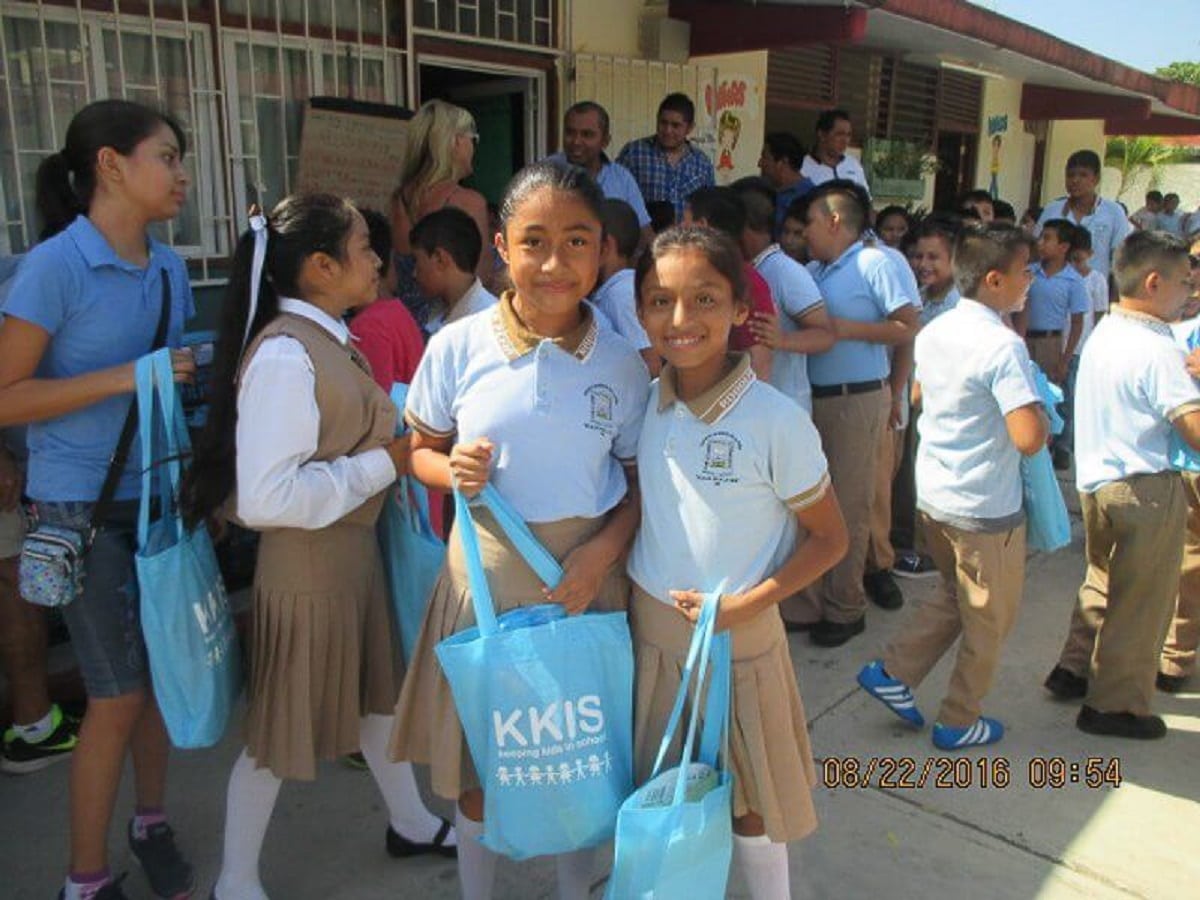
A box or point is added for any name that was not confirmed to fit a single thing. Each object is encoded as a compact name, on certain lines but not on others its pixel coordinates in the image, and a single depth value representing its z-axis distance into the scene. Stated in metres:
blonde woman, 3.52
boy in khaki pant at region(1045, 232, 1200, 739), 2.86
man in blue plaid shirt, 5.20
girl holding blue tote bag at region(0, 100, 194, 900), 1.99
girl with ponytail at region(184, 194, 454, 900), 1.90
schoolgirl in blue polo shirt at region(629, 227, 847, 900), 1.74
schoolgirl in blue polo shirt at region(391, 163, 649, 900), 1.74
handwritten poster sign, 4.41
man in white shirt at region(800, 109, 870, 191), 5.79
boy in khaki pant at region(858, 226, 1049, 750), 2.69
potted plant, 8.71
